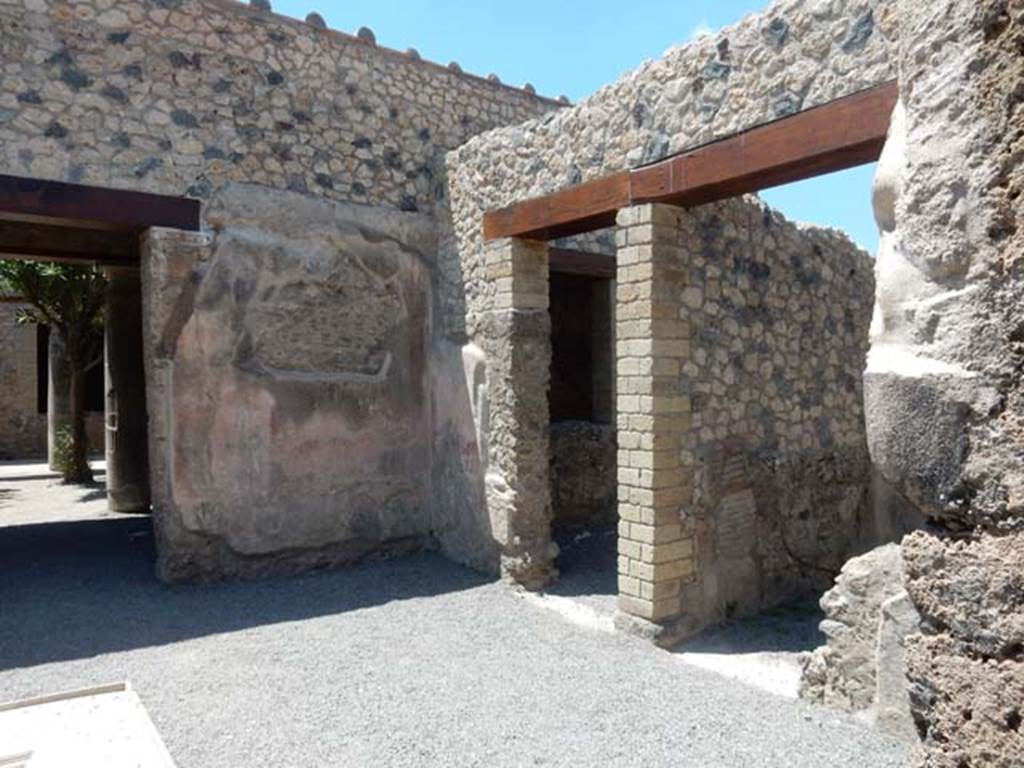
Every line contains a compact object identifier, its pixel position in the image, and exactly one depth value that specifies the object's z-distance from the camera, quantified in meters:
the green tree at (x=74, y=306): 11.04
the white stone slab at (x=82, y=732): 2.73
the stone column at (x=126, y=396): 8.77
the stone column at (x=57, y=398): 13.88
